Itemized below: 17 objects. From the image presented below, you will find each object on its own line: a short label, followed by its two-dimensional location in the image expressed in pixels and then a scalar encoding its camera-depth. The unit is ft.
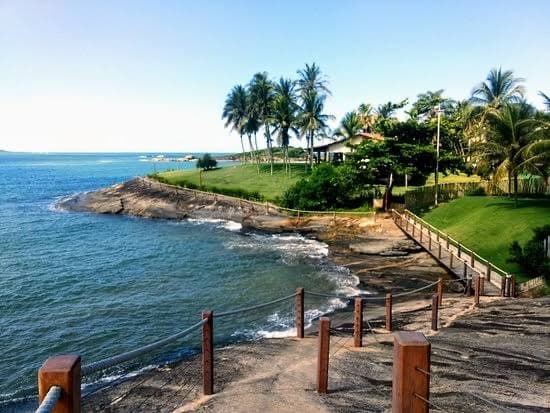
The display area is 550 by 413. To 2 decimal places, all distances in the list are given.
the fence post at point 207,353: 26.13
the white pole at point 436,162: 117.29
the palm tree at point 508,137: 103.71
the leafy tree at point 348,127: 207.82
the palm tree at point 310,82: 210.59
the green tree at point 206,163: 258.16
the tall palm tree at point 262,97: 223.92
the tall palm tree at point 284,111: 205.98
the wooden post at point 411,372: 12.53
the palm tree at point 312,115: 194.70
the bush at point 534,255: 59.36
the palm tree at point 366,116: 254.27
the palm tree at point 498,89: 162.71
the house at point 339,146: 181.70
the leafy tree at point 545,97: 79.73
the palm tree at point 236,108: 252.21
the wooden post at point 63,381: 9.27
